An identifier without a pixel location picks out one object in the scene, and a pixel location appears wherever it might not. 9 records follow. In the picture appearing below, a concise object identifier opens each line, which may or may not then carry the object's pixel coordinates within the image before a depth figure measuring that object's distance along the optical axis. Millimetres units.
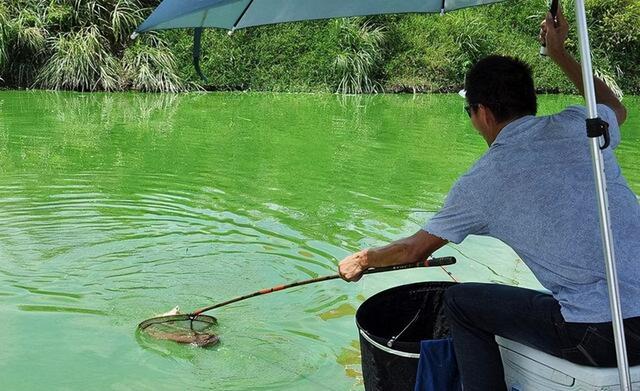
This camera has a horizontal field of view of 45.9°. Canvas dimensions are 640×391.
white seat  1753
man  1745
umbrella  1627
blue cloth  2021
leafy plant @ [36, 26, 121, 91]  15016
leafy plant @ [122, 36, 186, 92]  15516
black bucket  2066
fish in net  3312
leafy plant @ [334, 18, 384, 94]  16906
